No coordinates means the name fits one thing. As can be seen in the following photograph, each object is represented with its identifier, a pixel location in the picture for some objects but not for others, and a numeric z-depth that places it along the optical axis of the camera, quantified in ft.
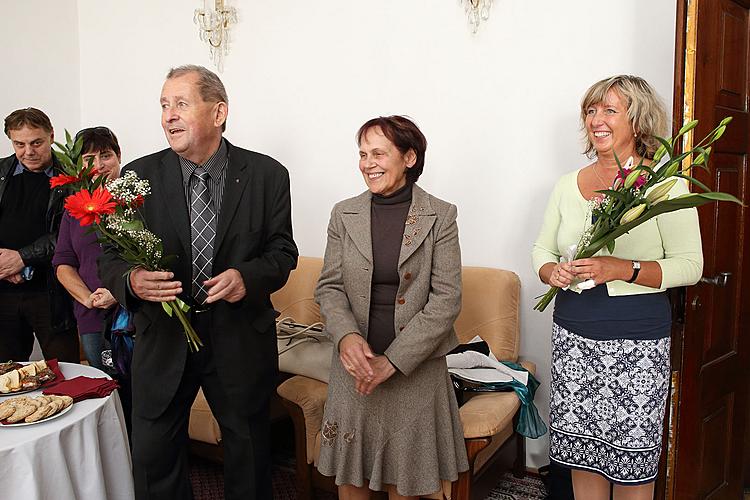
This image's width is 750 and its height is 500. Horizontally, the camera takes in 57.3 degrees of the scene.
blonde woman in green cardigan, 6.93
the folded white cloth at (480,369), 9.34
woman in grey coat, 7.14
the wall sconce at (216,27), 13.66
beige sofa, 8.18
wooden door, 7.76
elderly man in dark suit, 7.24
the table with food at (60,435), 6.16
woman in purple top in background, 9.52
